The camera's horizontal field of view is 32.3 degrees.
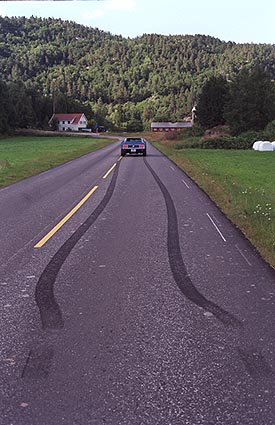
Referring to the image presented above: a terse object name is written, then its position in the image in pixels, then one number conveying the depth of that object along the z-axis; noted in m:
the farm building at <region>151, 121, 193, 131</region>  147.12
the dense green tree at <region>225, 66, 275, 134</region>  72.62
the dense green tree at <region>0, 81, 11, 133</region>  97.91
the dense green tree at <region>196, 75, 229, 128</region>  84.31
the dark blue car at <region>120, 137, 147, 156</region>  37.78
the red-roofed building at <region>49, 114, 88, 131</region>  143.38
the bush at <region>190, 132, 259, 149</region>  56.88
